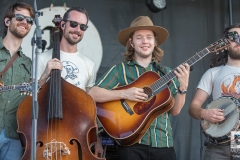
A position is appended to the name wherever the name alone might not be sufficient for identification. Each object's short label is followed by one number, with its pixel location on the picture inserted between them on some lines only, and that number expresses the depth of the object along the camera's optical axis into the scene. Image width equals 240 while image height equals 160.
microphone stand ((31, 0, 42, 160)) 3.25
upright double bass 3.62
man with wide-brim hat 4.04
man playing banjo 4.27
